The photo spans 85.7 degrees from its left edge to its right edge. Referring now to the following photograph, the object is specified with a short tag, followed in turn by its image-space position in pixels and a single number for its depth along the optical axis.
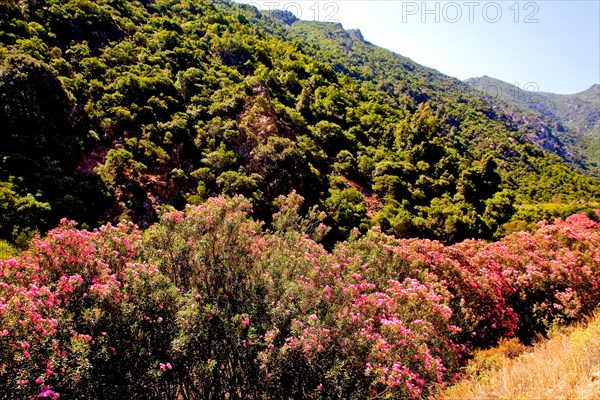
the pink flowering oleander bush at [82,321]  5.38
